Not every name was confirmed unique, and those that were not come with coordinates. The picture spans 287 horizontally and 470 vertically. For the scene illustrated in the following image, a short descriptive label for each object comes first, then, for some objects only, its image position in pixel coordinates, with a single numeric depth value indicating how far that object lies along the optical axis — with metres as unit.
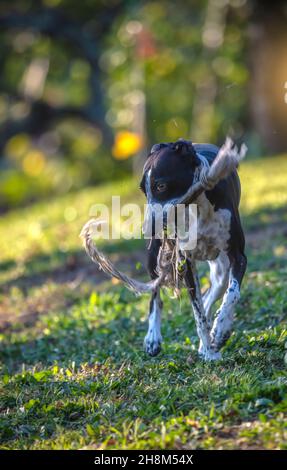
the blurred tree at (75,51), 39.41
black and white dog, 10.37
